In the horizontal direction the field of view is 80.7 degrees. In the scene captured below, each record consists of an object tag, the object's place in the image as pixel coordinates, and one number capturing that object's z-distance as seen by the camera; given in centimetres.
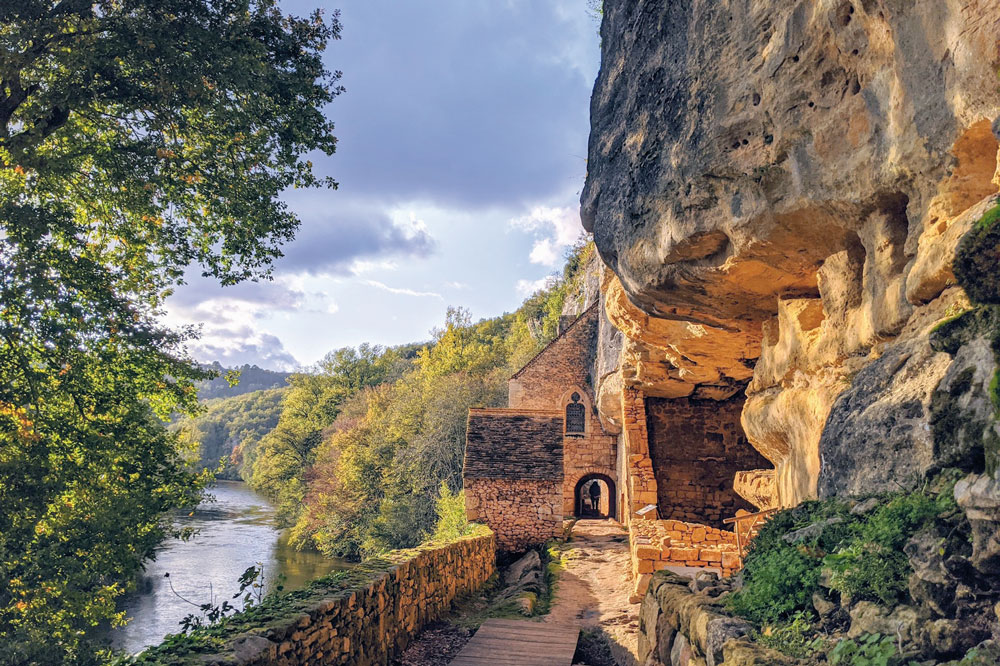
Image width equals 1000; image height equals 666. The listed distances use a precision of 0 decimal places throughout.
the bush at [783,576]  323
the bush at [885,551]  266
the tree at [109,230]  769
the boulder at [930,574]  234
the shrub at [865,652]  231
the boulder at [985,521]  216
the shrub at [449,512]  1834
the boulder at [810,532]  354
